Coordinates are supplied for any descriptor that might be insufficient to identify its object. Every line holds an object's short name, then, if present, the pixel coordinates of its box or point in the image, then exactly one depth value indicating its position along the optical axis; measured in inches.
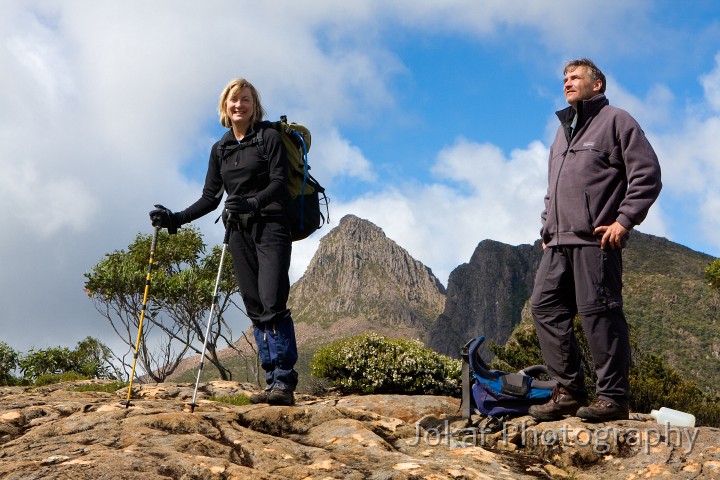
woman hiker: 240.5
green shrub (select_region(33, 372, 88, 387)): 621.3
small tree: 730.8
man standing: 210.2
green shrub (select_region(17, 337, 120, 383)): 927.7
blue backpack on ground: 241.4
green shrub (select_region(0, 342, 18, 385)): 965.7
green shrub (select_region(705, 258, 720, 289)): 1107.9
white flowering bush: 491.2
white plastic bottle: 213.0
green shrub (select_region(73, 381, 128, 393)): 411.2
